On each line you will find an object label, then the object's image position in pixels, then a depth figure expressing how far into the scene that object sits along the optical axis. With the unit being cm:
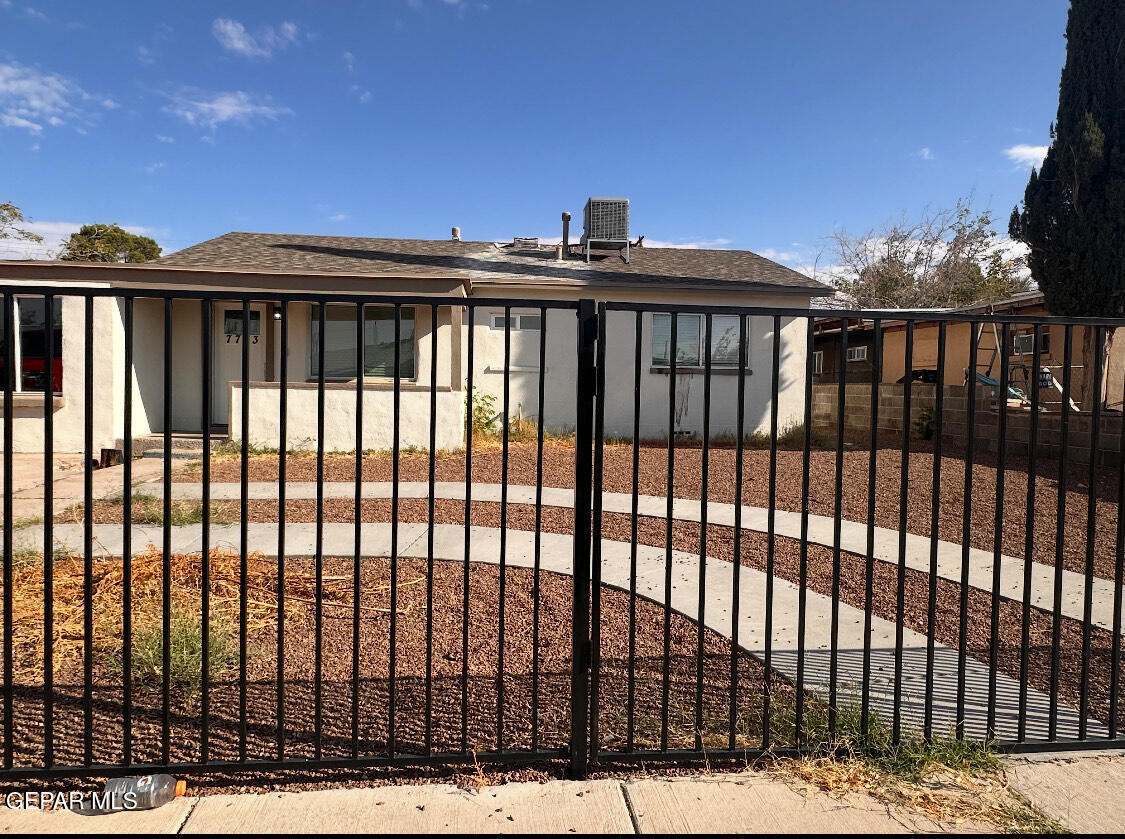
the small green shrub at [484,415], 1238
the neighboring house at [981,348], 1355
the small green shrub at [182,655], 307
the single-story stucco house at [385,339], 1048
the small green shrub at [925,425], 1228
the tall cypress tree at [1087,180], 1052
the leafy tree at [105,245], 2875
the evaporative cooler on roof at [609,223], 1606
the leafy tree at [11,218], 1964
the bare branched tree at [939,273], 2420
